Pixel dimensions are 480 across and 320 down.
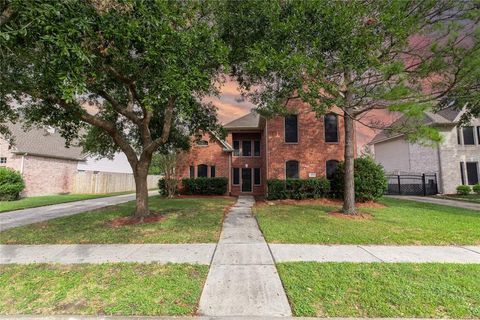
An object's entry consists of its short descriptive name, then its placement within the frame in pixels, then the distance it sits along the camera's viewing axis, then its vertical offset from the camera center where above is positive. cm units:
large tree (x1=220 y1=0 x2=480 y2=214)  642 +368
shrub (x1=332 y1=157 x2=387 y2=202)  1362 -3
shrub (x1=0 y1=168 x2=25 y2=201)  1575 -21
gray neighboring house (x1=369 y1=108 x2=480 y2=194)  1912 +190
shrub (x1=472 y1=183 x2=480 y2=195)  1823 -54
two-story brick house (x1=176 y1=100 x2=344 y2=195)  1670 +233
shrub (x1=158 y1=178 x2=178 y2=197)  1905 -47
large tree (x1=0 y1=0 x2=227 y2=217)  413 +256
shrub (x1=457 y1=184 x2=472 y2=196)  1800 -61
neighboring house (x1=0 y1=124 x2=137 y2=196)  1834 +151
